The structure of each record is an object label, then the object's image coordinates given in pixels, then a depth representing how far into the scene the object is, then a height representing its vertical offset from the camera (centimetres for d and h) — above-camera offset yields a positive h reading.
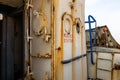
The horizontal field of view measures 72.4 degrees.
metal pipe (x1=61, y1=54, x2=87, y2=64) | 185 -50
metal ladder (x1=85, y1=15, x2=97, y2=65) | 291 +62
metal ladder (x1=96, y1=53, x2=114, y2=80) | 280 -94
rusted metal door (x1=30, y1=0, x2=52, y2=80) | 180 -1
